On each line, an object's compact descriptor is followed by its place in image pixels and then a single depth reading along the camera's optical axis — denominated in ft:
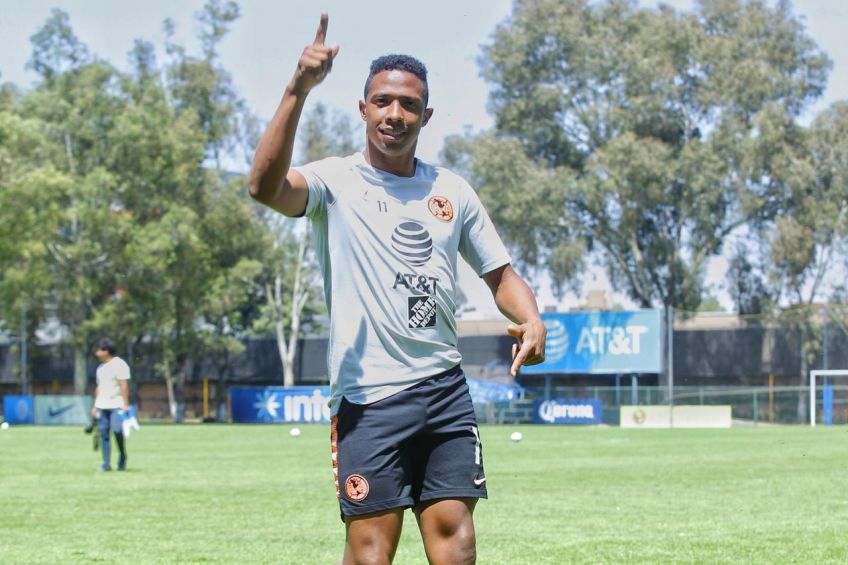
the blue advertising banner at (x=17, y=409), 200.85
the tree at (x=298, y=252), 241.35
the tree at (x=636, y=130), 199.82
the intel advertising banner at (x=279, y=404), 195.62
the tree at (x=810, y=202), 197.06
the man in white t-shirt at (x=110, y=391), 66.23
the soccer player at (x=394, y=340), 17.71
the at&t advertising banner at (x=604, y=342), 192.34
